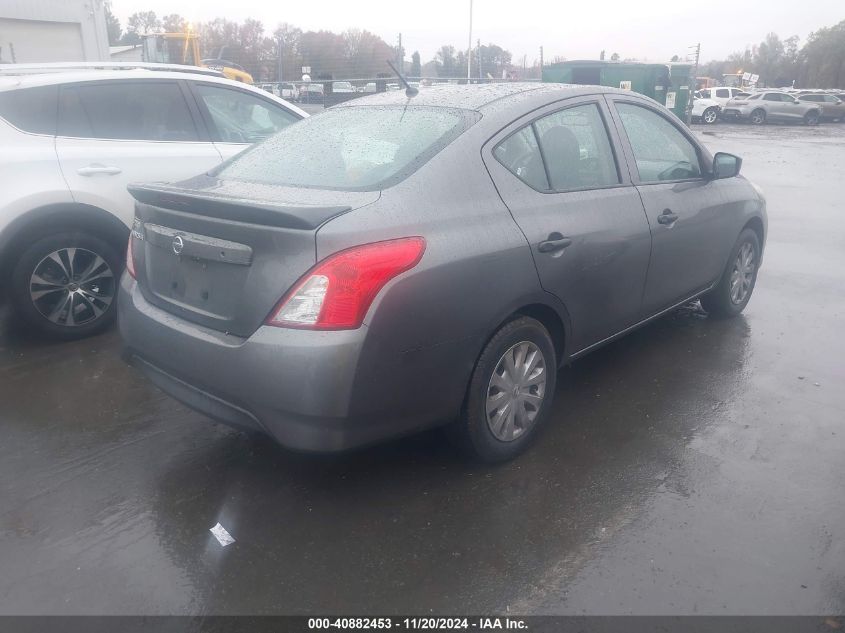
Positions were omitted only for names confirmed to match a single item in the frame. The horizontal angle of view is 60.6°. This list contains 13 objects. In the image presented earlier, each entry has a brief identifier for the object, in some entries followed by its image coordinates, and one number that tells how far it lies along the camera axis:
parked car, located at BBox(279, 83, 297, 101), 19.69
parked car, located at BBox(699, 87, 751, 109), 37.22
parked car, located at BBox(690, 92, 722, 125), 36.31
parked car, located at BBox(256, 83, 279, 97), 19.41
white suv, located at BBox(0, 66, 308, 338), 4.60
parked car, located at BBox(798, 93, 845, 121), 37.03
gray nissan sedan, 2.69
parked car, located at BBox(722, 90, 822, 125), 36.09
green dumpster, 20.33
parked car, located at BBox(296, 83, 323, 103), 18.98
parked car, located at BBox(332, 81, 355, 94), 18.95
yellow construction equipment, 19.46
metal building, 19.58
